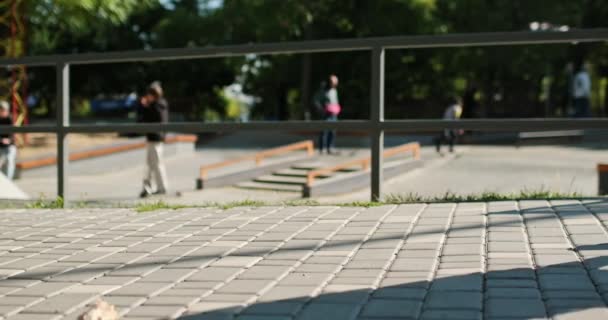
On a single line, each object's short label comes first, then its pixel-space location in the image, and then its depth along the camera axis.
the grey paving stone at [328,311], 3.01
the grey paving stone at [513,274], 3.54
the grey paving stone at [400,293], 3.26
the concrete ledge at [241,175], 15.39
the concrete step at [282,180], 16.12
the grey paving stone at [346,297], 3.21
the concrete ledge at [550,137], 21.66
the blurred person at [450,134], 20.22
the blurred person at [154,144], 12.97
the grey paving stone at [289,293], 3.29
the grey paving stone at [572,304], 3.06
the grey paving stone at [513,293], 3.22
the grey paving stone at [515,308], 2.97
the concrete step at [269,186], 15.49
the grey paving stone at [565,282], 3.35
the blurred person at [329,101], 18.07
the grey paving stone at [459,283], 3.37
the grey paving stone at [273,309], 3.07
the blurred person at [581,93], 22.25
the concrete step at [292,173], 16.78
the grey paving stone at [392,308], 3.02
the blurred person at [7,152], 13.69
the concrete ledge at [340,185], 13.66
